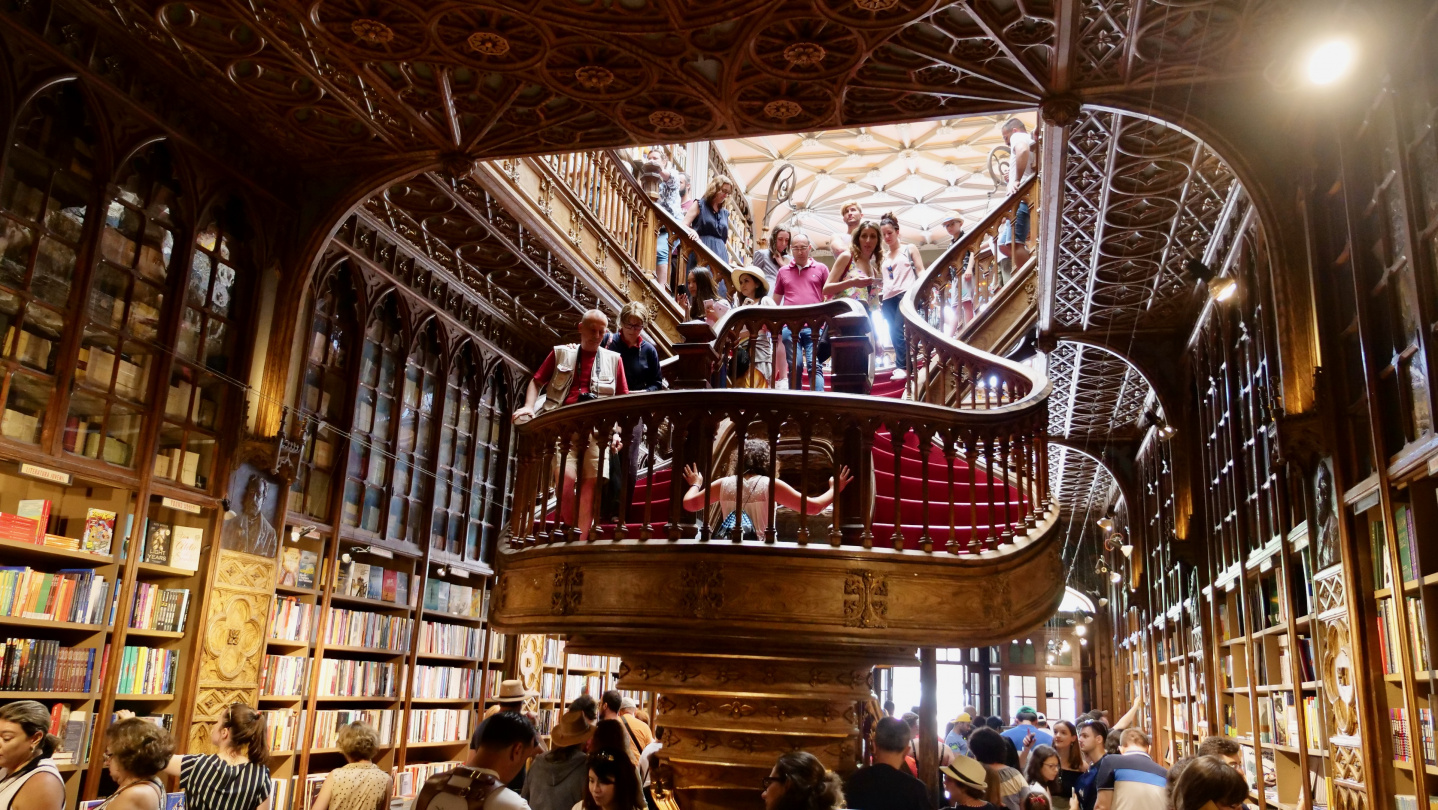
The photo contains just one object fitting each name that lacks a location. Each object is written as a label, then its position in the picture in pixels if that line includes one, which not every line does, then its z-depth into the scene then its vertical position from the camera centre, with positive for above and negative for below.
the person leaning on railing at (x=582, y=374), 5.07 +1.37
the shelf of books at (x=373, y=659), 6.18 -0.15
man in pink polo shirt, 7.38 +2.73
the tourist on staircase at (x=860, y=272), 7.38 +3.11
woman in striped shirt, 3.38 -0.47
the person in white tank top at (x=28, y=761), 3.09 -0.44
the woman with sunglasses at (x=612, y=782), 2.88 -0.38
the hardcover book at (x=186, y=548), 5.36 +0.42
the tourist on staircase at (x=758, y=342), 6.81 +2.15
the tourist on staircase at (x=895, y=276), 7.99 +3.38
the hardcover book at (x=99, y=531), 4.82 +0.44
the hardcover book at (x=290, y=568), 6.16 +0.40
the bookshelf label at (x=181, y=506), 5.20 +0.63
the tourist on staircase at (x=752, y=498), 4.38 +0.68
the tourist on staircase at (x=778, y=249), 10.32 +4.20
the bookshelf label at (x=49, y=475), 4.41 +0.65
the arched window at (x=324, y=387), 6.46 +1.60
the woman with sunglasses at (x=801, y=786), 2.65 -0.34
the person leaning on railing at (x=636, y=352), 5.42 +1.61
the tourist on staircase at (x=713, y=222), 10.49 +4.51
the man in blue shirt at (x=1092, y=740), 5.20 -0.36
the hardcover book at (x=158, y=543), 5.20 +0.43
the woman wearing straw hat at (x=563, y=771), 3.71 -0.46
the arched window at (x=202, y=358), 5.38 +1.48
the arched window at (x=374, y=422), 6.91 +1.49
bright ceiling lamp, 3.44 +2.11
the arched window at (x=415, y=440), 7.38 +1.46
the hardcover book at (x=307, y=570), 6.33 +0.40
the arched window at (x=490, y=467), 8.41 +1.47
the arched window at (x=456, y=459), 7.88 +1.43
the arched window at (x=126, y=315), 4.83 +1.53
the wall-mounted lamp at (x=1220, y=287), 4.97 +1.90
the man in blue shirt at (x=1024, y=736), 6.51 -0.44
